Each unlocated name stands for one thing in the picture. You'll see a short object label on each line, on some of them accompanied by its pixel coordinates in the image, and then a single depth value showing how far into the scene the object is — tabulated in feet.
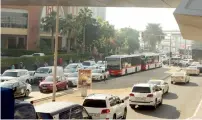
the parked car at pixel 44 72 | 118.93
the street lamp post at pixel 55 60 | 72.93
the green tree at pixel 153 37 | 493.36
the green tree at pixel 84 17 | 258.24
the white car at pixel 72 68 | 141.75
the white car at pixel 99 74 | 137.18
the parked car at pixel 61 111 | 37.88
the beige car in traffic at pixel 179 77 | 130.72
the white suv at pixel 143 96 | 72.38
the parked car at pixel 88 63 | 182.80
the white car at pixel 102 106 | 52.27
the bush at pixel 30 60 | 149.79
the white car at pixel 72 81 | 114.83
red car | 96.89
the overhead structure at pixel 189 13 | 33.42
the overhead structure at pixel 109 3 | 59.82
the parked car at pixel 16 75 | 103.06
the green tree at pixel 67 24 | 248.93
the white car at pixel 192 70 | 175.42
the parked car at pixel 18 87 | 83.10
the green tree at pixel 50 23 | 245.71
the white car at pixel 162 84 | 97.66
